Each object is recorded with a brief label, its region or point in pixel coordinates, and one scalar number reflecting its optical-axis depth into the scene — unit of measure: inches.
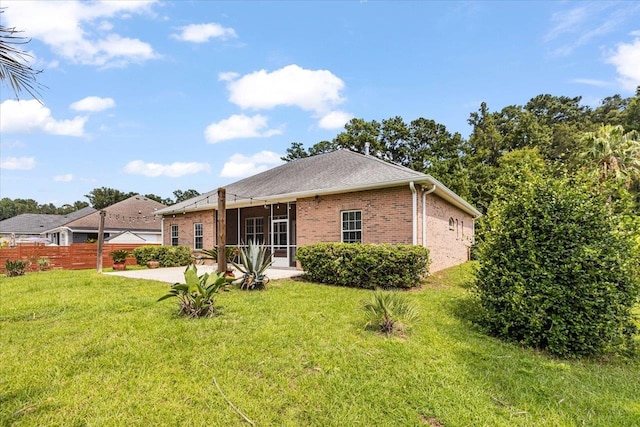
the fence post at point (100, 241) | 508.1
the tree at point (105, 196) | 2063.2
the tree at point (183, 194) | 2308.1
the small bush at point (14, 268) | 491.2
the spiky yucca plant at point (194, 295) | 217.9
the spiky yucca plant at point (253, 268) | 311.0
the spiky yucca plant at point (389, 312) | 194.5
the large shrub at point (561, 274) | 168.4
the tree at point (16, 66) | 80.1
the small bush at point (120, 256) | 568.1
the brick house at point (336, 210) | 402.5
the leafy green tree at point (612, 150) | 693.3
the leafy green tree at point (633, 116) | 1074.2
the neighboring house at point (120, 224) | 1068.5
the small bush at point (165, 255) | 596.1
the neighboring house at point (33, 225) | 1385.3
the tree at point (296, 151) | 1378.0
